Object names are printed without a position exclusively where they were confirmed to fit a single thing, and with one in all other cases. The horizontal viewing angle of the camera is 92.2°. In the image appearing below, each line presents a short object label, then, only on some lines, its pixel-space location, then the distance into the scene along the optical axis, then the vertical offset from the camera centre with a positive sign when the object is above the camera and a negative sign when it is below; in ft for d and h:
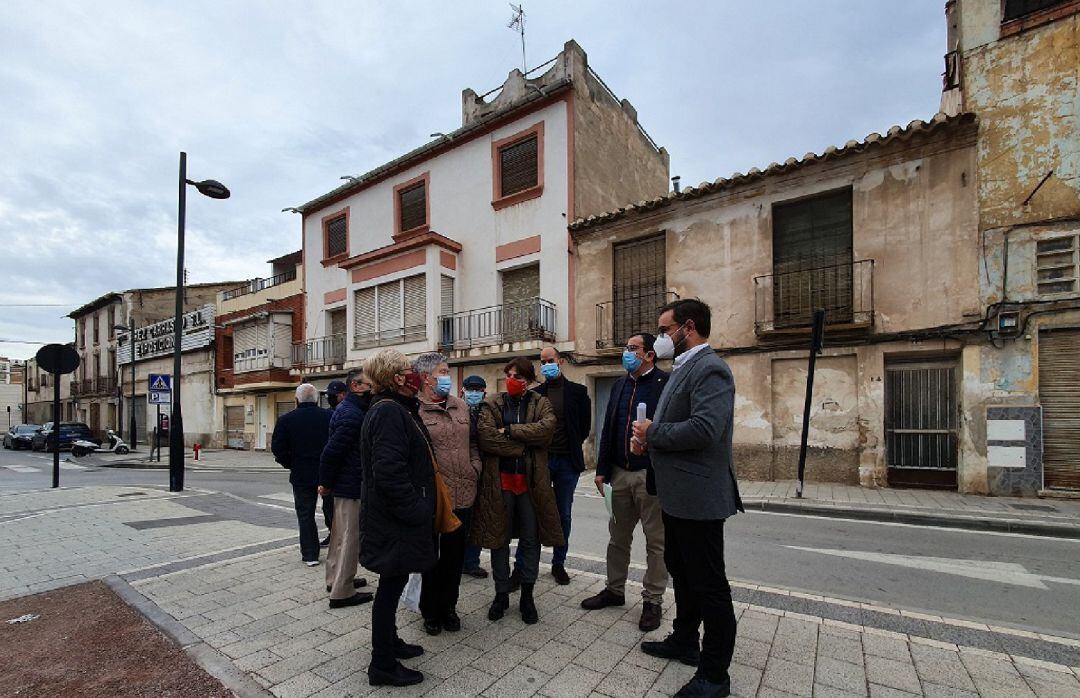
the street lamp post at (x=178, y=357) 31.01 -0.05
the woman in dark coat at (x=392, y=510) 9.01 -2.75
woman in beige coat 11.19 -2.87
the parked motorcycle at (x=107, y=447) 69.15 -12.68
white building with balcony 46.34 +13.95
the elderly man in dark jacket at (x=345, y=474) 13.39 -3.09
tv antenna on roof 56.17 +36.31
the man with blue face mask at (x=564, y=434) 14.24 -2.19
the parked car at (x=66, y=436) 76.43 -12.08
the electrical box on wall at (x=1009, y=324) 28.17 +1.69
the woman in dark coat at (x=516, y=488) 11.75 -3.08
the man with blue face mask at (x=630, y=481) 11.66 -2.96
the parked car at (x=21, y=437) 85.76 -13.40
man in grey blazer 8.42 -1.96
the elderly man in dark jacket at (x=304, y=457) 15.96 -3.16
